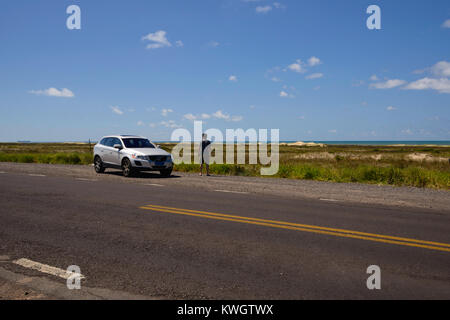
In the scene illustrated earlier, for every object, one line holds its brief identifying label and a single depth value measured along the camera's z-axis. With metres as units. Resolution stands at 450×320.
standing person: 16.99
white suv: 16.20
